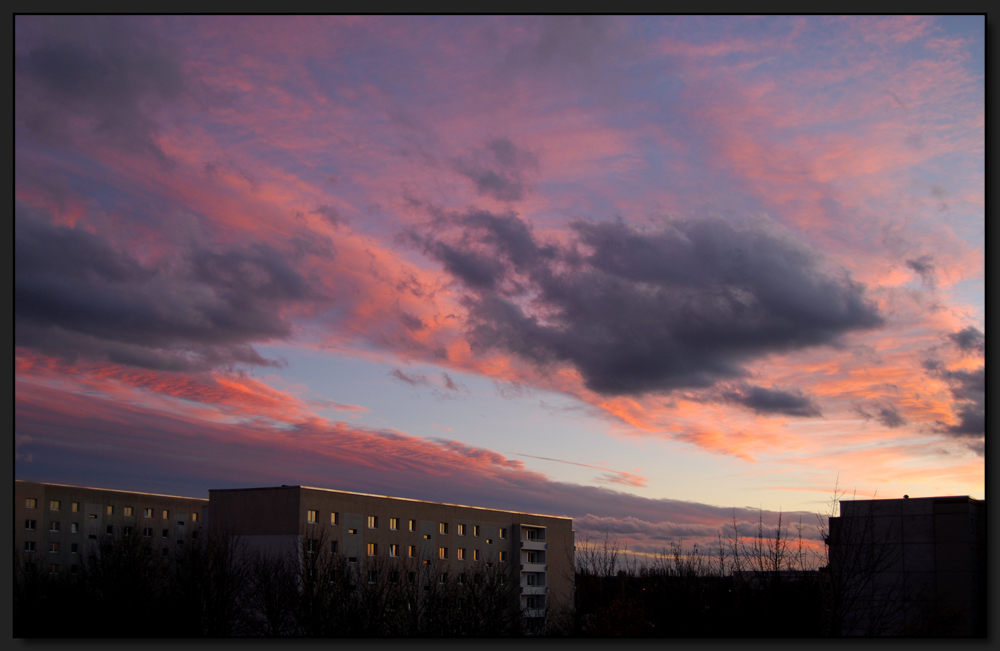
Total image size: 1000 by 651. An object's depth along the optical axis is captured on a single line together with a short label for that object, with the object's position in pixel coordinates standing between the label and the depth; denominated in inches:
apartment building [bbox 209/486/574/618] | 2251.5
